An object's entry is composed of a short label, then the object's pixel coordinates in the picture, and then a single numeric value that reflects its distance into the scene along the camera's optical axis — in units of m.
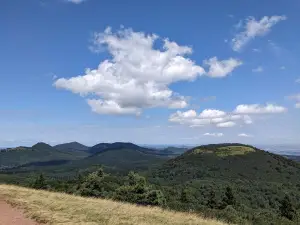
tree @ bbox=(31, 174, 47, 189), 54.76
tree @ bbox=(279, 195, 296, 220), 66.91
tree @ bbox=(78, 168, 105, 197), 38.61
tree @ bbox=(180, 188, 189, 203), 63.26
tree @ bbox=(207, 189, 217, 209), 69.10
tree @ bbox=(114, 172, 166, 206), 36.16
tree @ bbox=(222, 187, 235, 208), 70.56
